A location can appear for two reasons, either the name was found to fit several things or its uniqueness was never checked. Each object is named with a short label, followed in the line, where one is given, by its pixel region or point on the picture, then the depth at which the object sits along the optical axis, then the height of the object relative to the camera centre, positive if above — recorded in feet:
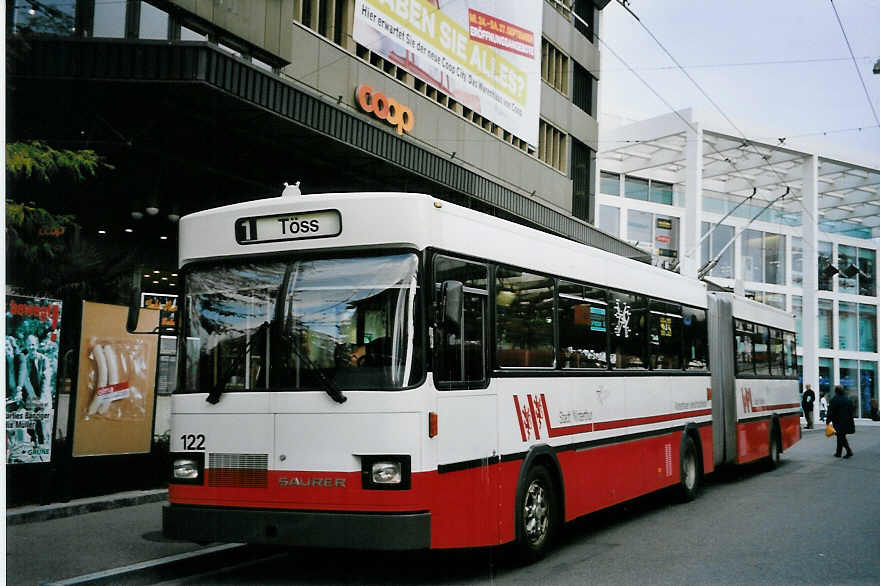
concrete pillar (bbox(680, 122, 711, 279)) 131.34 +26.84
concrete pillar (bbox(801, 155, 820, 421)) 151.53 +17.26
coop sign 57.21 +16.17
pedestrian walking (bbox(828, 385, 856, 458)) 73.00 -2.79
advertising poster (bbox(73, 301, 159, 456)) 38.17 -0.77
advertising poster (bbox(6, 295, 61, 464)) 35.01 -0.37
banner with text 59.28 +22.14
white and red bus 23.38 -0.24
